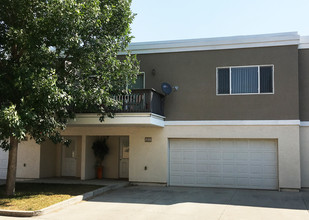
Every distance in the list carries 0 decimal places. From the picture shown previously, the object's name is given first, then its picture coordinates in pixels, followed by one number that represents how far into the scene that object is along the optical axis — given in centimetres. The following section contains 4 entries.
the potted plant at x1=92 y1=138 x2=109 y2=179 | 1700
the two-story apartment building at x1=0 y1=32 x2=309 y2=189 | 1388
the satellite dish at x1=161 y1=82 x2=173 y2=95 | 1489
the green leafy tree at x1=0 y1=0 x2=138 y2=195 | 1027
